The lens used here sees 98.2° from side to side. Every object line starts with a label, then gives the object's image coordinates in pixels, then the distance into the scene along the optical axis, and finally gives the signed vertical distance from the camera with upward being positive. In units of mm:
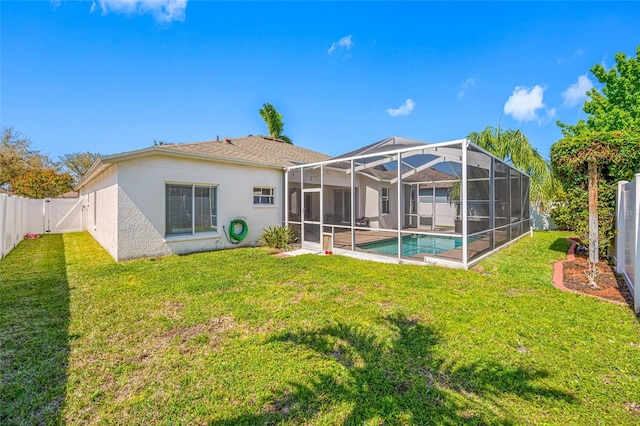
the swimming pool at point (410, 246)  8820 -1245
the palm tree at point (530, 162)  15867 +2832
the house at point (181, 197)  8398 +523
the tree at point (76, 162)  34062 +6239
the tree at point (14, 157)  24609 +5187
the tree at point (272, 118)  26847 +9027
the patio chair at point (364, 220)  12717 -464
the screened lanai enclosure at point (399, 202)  7969 +327
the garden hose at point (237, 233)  10586 -795
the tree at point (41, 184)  21250 +2223
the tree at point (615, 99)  14797 +6156
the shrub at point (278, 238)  10875 -1064
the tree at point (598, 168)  7320 +1156
